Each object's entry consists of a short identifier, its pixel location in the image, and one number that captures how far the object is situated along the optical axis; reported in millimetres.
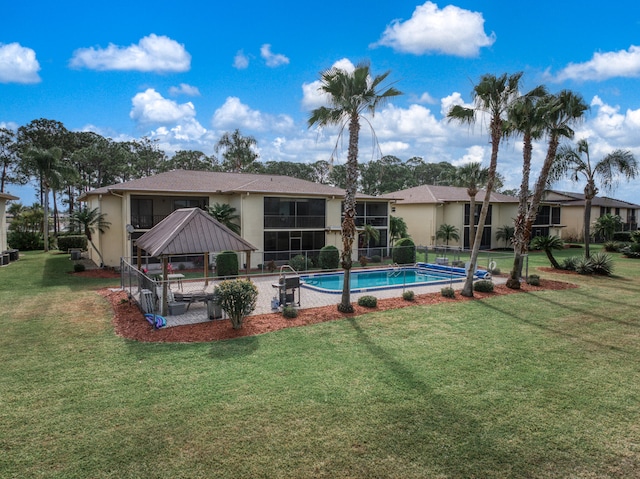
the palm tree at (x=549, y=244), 23297
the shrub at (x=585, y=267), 21859
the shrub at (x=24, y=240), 34062
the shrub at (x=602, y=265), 21578
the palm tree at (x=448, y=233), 34875
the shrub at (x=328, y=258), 23438
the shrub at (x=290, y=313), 12195
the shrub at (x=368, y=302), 13648
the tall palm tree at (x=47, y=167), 31359
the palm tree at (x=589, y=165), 22609
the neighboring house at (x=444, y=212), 35656
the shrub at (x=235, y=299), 10758
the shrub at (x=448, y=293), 15453
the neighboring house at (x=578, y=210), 45688
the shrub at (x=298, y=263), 22466
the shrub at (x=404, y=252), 25812
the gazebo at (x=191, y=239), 12227
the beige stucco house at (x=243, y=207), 23266
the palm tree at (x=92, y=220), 22031
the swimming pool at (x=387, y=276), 20438
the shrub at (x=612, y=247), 35825
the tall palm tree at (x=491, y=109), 14500
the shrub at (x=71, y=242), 31891
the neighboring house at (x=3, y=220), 25094
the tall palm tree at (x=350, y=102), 12266
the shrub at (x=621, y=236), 45938
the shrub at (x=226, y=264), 20453
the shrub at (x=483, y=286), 16562
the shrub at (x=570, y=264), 22759
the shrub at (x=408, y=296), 14834
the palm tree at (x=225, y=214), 22906
